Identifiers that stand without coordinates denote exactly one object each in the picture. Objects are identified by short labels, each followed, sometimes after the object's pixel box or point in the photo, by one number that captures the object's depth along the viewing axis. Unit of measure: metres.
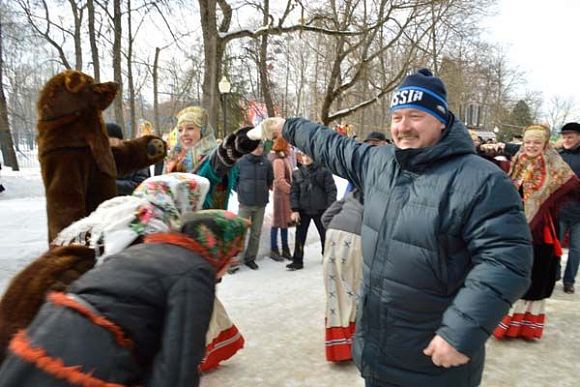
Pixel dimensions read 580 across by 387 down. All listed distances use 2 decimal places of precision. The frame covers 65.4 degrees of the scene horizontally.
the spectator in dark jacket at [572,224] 5.48
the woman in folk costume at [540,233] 4.07
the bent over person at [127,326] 1.10
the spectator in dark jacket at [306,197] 6.44
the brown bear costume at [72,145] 2.54
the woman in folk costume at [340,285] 3.46
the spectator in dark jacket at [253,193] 6.44
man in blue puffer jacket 1.64
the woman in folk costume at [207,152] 2.84
